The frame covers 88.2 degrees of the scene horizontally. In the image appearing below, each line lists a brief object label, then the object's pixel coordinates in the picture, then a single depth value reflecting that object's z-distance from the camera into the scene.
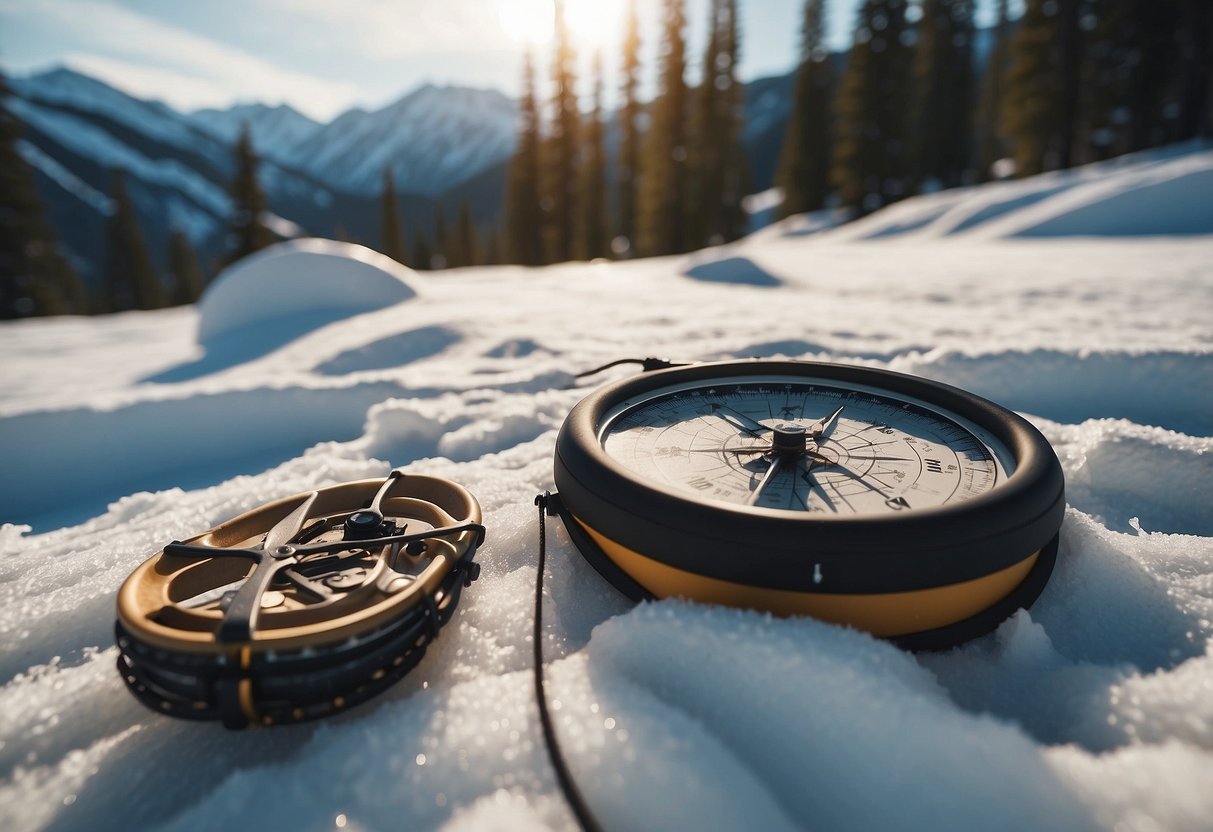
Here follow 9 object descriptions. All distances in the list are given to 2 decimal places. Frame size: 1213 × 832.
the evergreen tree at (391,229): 34.94
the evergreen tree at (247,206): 23.81
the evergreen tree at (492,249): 38.72
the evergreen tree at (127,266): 29.27
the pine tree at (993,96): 33.84
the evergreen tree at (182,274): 35.22
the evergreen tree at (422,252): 38.72
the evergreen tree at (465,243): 37.44
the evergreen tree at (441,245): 38.75
